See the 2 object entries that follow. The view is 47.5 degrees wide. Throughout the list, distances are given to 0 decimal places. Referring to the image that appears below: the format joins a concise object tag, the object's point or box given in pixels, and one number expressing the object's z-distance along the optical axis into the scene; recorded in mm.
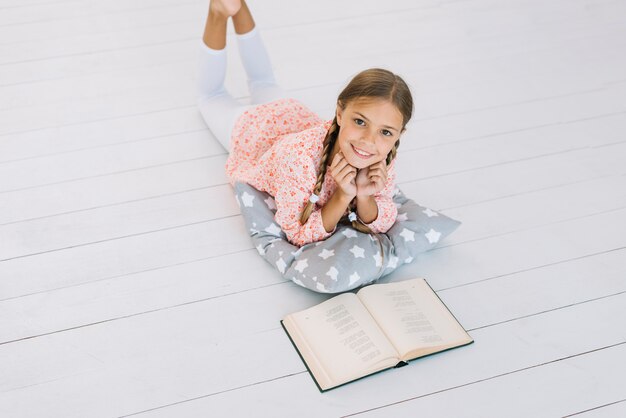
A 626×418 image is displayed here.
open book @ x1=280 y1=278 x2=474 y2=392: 1430
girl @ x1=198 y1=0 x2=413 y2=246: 1462
